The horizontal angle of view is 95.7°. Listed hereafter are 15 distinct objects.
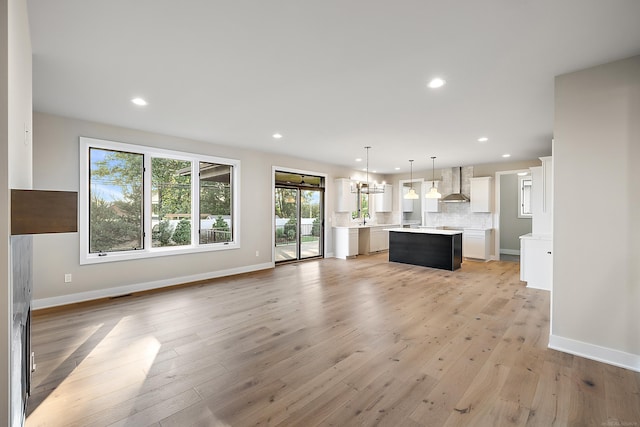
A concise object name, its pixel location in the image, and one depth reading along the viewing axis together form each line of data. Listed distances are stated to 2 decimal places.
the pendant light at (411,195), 7.43
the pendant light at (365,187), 7.84
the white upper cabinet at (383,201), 9.86
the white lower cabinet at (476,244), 7.72
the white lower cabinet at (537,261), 4.90
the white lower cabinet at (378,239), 9.12
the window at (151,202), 4.47
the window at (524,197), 9.14
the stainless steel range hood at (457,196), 8.10
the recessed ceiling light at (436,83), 2.96
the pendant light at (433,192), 7.11
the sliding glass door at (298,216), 7.23
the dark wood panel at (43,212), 1.21
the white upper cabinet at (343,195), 8.39
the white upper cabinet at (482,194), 7.88
